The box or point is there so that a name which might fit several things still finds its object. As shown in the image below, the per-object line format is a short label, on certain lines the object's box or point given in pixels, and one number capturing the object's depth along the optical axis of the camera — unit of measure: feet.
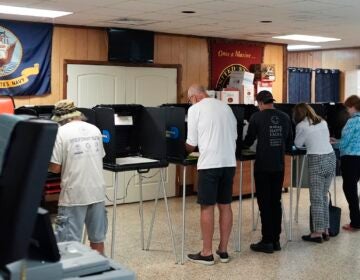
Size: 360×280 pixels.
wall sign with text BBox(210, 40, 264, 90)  26.02
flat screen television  22.00
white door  21.67
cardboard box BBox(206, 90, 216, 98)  25.04
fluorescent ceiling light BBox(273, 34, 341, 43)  25.63
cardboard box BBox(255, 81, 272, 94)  27.17
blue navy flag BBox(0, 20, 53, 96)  19.69
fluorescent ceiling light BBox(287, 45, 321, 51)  31.53
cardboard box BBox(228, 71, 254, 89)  26.03
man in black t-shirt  15.15
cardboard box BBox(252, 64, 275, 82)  27.22
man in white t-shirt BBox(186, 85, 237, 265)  13.82
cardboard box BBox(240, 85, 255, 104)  25.85
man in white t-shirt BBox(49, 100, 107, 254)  11.09
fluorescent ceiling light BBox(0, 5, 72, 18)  17.34
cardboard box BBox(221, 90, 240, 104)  25.41
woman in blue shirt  17.58
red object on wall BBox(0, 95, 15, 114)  18.03
